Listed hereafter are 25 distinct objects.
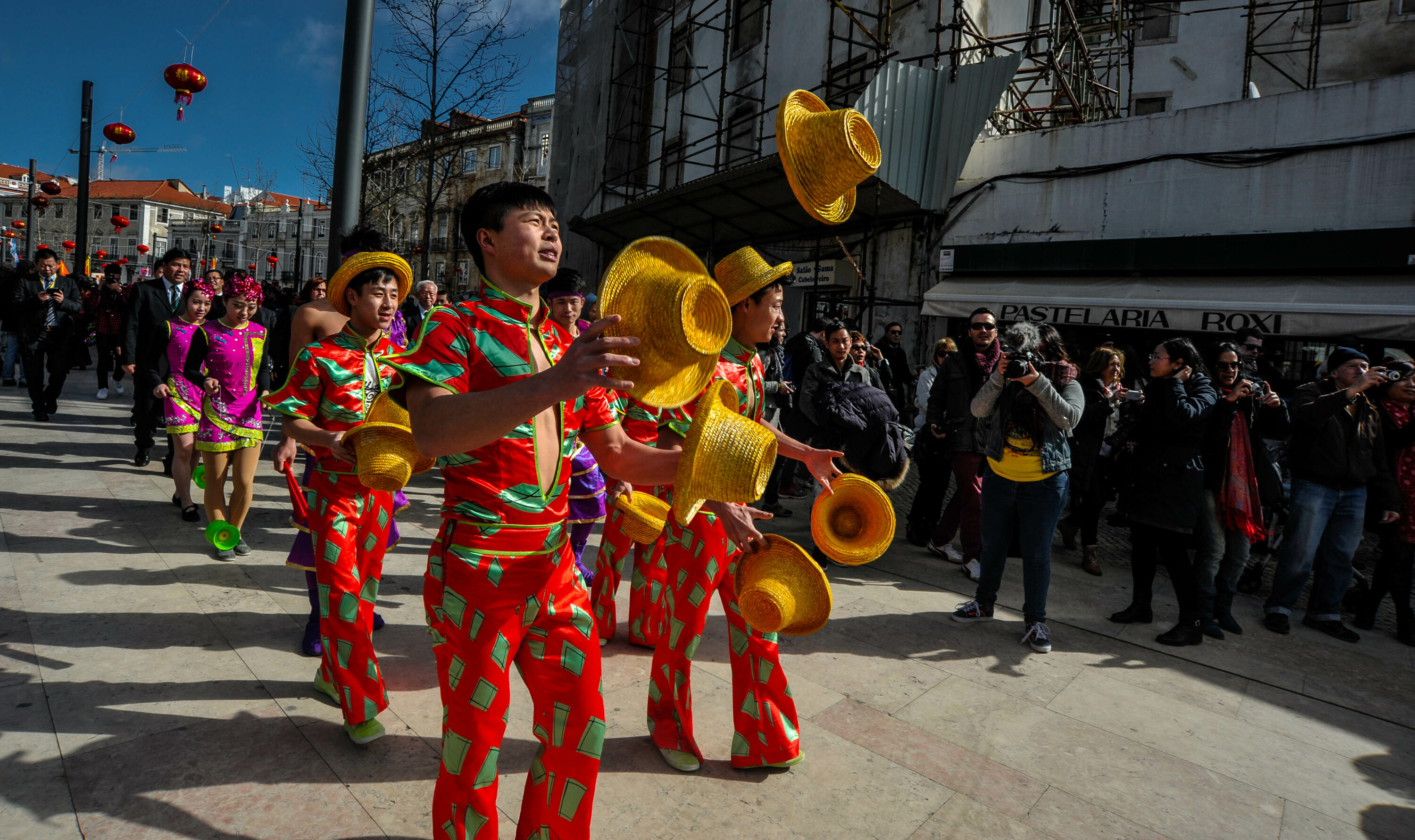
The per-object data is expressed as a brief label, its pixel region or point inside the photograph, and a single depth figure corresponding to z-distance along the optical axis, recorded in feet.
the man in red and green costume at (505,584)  6.43
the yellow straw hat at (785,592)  7.66
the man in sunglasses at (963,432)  20.26
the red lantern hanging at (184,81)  29.91
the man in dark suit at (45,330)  34.17
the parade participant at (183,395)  19.72
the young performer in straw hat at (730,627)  9.84
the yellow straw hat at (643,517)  8.97
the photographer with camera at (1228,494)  16.79
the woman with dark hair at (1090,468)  20.81
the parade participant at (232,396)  17.24
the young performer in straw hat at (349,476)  10.02
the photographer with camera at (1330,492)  17.22
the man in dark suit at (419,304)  27.37
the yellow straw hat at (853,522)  8.38
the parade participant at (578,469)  14.47
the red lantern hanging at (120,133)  44.16
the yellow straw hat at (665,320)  5.70
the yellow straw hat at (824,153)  9.44
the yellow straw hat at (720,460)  5.96
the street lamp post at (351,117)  15.89
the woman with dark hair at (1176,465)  15.90
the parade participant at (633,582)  13.12
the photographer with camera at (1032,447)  14.83
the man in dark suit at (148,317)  26.17
